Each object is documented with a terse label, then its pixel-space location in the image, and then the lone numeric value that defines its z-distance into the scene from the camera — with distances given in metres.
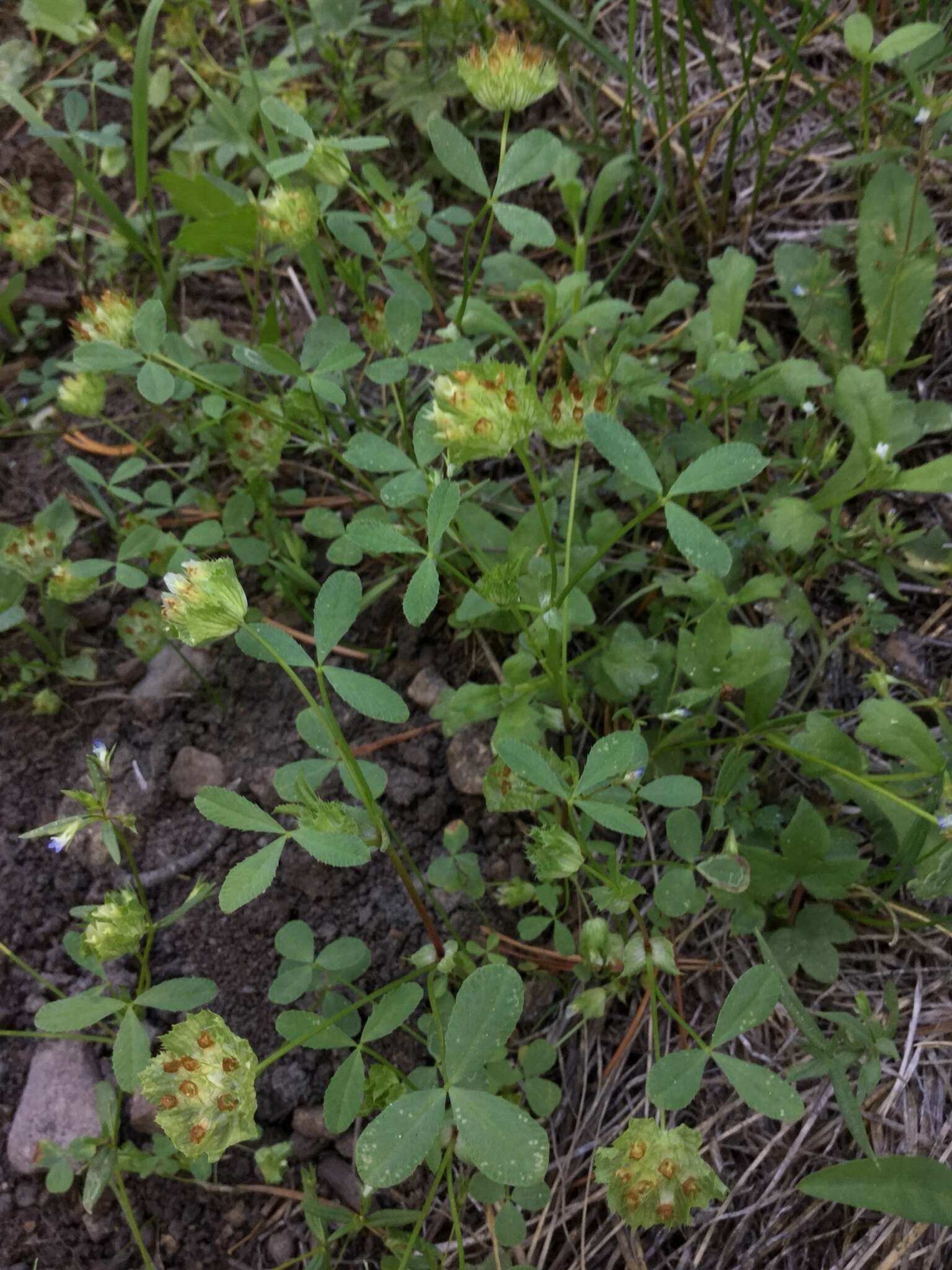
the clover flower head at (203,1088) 0.14
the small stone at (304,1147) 0.19
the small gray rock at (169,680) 0.23
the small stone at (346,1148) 0.19
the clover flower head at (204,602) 0.15
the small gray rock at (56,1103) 0.19
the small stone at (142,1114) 0.19
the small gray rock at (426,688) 0.22
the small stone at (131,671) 0.24
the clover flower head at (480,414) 0.15
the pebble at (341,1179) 0.18
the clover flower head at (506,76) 0.18
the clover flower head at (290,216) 0.20
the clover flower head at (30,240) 0.27
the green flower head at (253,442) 0.23
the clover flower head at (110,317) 0.21
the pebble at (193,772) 0.22
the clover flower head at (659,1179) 0.15
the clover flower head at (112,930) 0.17
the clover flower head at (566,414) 0.17
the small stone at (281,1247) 0.18
